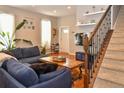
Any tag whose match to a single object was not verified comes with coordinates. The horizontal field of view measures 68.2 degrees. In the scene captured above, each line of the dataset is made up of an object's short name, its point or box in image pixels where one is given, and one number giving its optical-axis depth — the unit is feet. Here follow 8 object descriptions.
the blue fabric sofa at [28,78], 4.13
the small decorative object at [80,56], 12.18
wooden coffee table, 7.96
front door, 19.14
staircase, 5.32
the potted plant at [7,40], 11.53
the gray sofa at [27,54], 10.06
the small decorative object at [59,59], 9.14
